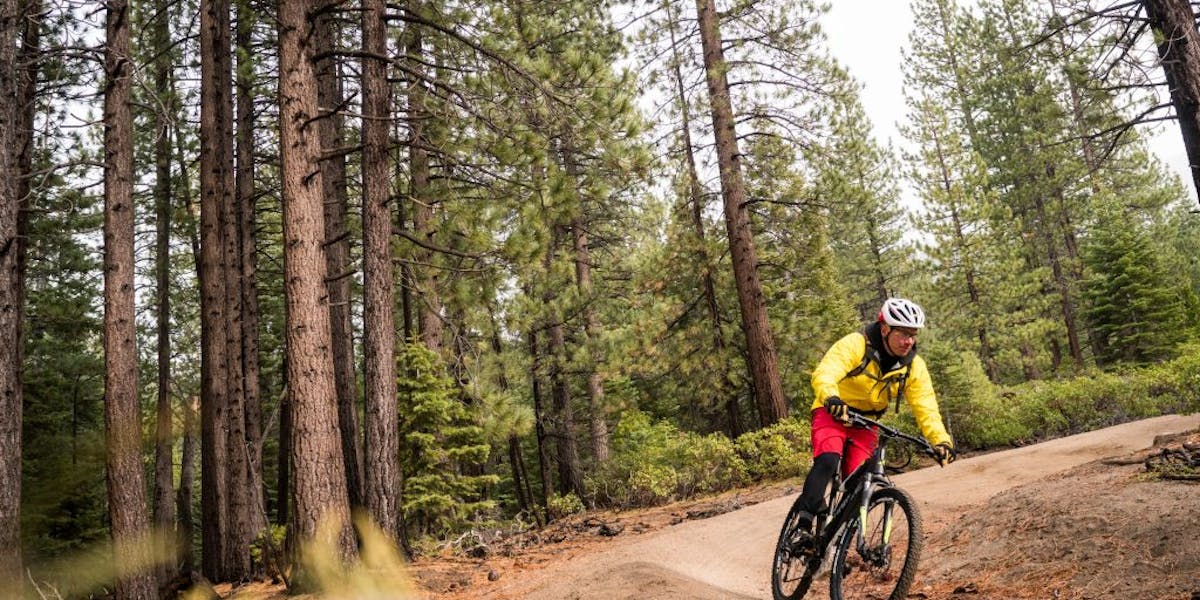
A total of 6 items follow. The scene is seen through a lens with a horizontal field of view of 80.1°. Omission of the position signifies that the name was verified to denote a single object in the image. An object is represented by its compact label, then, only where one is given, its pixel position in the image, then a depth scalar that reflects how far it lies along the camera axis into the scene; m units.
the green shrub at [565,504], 14.97
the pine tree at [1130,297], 25.38
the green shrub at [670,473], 14.08
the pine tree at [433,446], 10.40
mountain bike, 4.52
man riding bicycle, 4.78
